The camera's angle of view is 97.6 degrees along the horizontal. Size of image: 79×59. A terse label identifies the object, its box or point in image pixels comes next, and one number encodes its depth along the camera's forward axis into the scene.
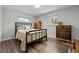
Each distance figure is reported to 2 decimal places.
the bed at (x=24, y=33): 2.76
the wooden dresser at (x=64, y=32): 2.80
